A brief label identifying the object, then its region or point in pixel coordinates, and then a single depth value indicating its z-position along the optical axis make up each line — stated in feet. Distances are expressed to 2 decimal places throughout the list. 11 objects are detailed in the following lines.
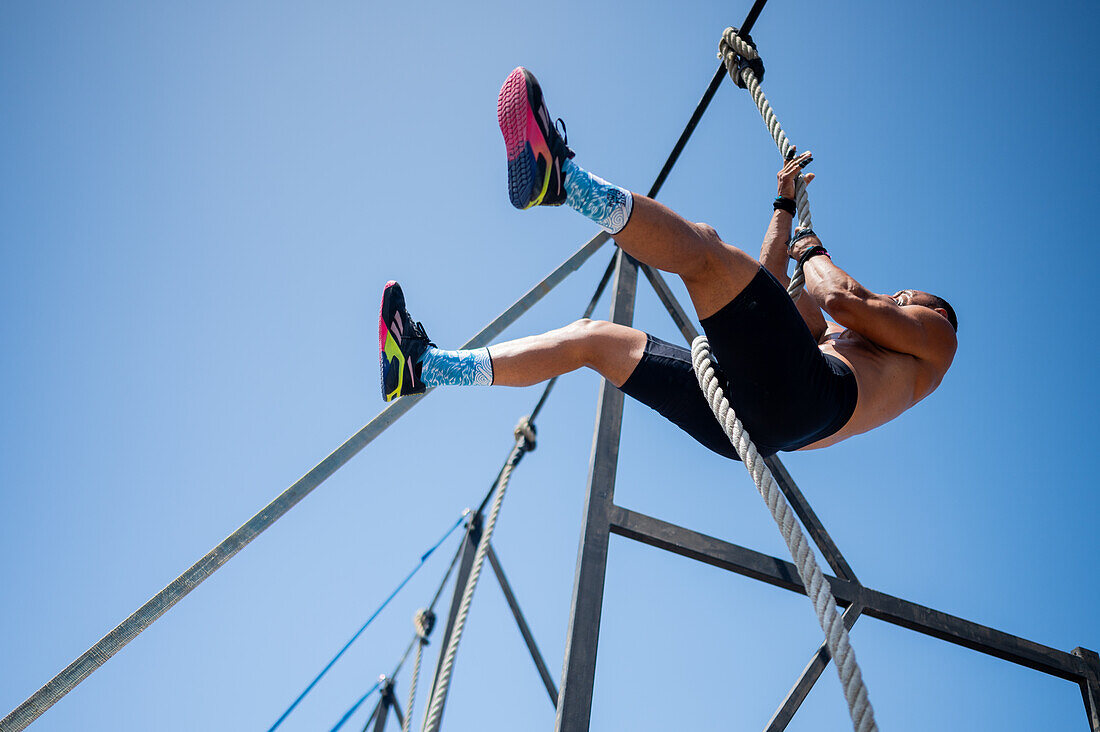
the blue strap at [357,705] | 15.91
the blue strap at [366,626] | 14.14
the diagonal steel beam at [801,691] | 8.73
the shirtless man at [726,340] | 6.47
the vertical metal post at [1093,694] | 10.51
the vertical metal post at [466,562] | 13.24
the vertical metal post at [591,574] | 7.73
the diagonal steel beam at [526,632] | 12.34
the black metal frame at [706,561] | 7.97
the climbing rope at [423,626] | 15.97
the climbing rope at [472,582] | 10.44
